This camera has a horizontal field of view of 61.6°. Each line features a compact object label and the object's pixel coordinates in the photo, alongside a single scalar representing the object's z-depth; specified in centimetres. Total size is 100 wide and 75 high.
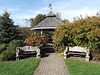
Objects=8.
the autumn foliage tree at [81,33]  613
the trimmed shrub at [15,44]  728
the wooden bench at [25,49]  649
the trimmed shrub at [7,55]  618
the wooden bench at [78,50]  621
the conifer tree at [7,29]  928
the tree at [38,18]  2835
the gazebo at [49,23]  1304
